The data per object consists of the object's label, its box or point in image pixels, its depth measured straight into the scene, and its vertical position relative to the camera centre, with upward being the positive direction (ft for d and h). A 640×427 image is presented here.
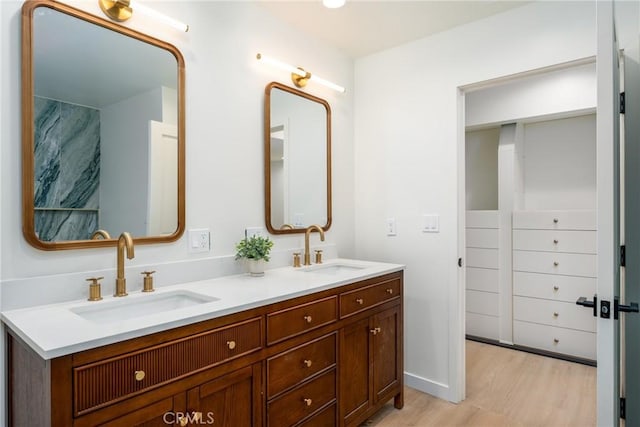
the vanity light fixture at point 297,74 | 7.16 +2.98
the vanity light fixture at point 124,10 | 4.99 +2.87
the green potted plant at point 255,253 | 6.36 -0.69
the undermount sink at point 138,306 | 4.45 -1.21
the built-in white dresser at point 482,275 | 11.19 -1.95
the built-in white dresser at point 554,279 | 9.73 -1.89
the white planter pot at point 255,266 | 6.37 -0.93
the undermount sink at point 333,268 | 7.62 -1.19
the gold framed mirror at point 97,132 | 4.42 +1.12
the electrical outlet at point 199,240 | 5.95 -0.44
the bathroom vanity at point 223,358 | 3.25 -1.63
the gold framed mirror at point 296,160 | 7.34 +1.15
